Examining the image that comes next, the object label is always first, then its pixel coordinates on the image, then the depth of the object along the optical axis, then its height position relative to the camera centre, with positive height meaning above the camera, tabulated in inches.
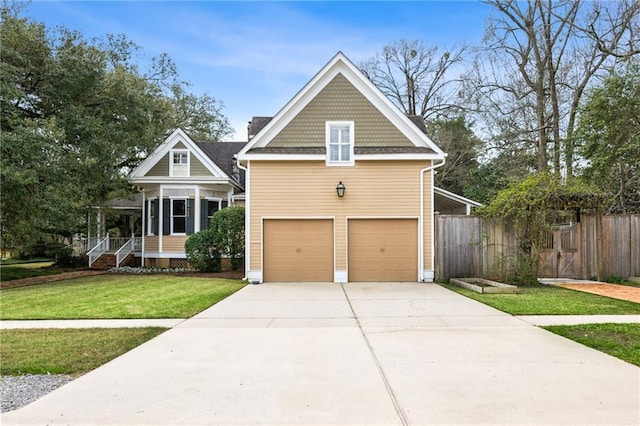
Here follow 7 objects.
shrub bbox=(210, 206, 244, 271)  598.5 -3.5
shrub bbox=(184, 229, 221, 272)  615.8 -34.8
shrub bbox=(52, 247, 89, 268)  802.8 -61.4
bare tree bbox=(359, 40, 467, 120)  1154.0 +439.0
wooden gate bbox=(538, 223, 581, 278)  506.6 -31.5
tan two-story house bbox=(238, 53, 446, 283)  507.2 +25.2
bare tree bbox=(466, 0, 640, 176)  724.7 +327.6
